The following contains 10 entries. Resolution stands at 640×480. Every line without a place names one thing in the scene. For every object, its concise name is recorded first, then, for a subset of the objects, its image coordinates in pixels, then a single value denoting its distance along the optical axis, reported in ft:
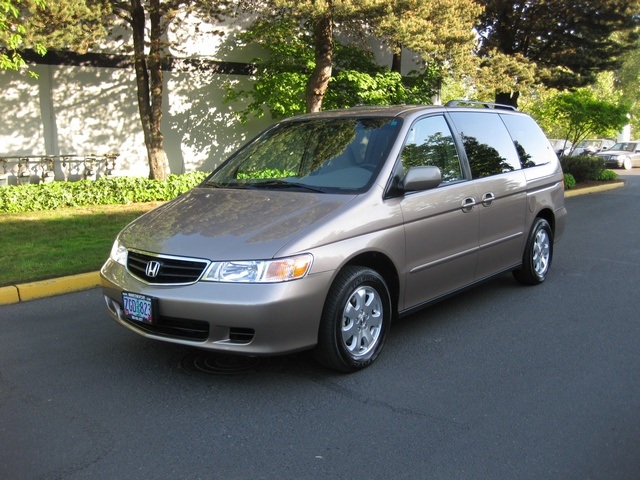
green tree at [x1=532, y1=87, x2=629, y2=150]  65.72
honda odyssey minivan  12.84
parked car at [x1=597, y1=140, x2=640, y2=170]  102.78
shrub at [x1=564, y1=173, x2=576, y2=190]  58.80
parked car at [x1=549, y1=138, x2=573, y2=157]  127.54
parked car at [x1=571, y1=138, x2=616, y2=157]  115.01
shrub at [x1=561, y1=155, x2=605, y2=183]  64.23
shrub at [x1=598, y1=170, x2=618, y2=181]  66.74
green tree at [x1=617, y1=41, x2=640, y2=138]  159.22
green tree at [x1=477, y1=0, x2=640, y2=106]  63.44
